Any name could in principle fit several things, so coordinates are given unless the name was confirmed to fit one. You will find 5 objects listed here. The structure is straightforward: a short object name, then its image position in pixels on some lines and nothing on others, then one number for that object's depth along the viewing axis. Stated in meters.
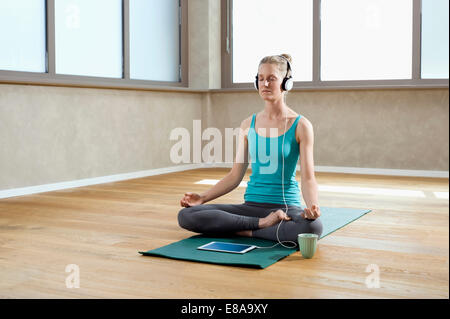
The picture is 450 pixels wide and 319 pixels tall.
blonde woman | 2.29
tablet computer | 2.15
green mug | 2.09
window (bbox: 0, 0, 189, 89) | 3.87
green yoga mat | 2.01
